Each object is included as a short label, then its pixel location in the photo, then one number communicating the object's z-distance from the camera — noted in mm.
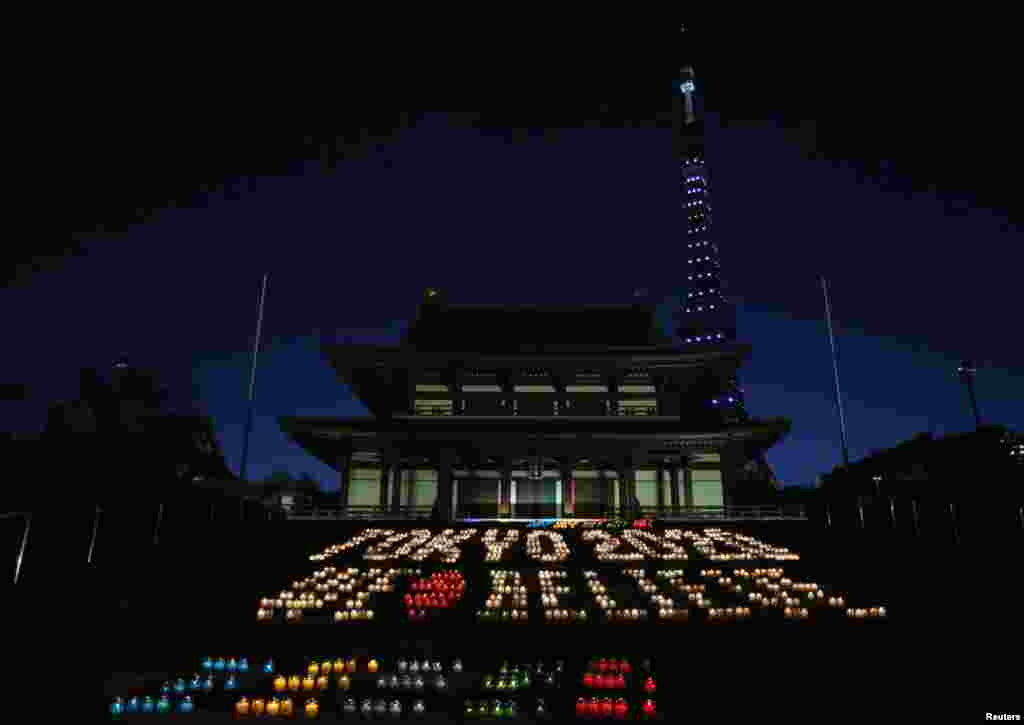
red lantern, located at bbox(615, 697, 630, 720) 7047
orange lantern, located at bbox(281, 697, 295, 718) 7226
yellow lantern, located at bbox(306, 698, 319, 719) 7223
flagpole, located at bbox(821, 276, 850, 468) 22584
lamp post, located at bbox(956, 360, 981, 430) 22623
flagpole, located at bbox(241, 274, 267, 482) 23406
